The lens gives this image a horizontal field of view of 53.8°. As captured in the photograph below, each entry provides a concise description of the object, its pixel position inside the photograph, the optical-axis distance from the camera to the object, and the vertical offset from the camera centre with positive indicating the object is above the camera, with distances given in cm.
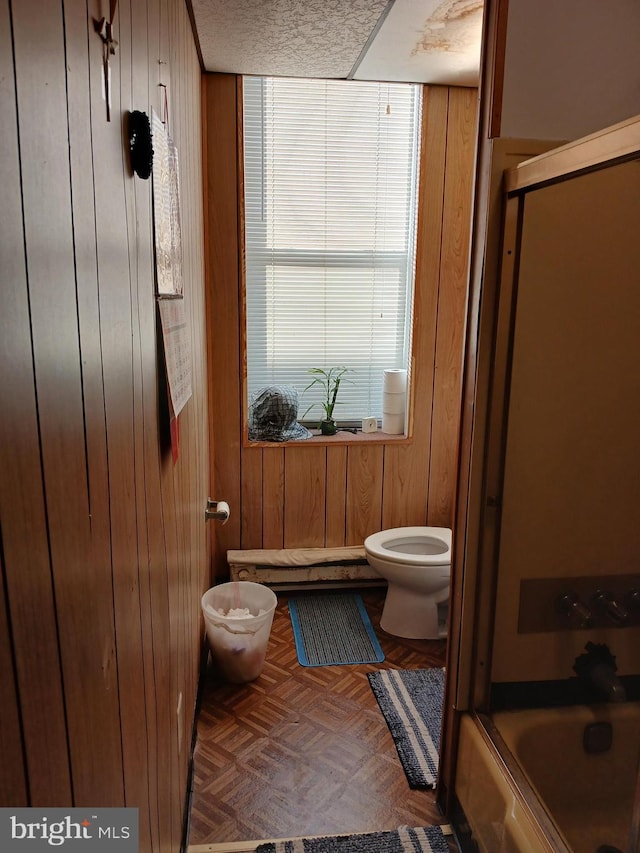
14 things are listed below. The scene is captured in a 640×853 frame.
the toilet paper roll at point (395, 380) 325 -31
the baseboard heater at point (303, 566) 313 -124
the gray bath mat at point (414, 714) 204 -142
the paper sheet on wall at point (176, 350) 133 -8
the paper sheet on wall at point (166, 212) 128 +22
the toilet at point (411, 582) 272 -114
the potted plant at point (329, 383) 332 -35
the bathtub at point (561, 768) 160 -120
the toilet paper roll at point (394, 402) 329 -43
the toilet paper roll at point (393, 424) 330 -55
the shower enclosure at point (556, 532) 165 -59
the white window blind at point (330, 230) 306 +43
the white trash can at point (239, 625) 235 -117
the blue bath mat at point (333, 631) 269 -142
